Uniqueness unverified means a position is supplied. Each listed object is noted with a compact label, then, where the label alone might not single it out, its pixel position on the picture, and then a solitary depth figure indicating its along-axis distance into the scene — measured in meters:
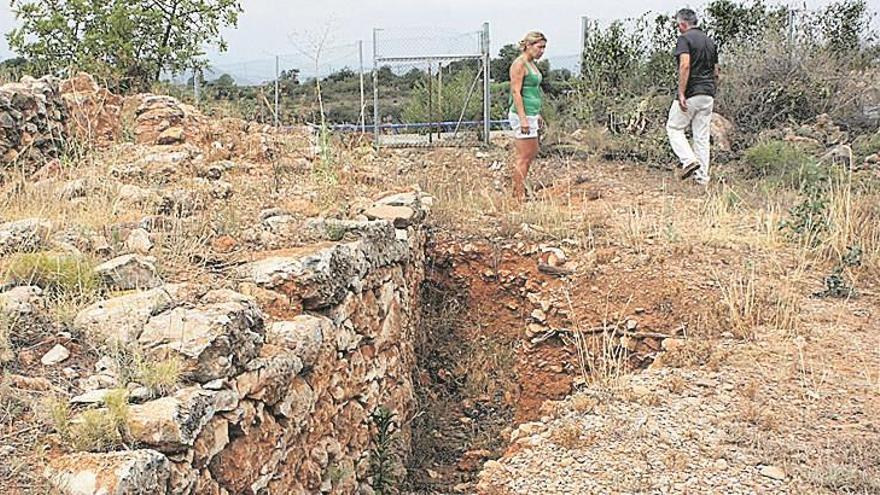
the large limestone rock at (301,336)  4.09
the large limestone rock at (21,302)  3.54
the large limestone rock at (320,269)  4.45
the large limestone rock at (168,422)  2.96
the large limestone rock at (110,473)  2.63
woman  7.79
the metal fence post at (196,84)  9.71
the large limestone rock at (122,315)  3.52
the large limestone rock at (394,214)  6.00
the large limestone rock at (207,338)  3.38
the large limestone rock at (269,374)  3.64
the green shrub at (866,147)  10.42
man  8.51
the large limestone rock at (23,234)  4.21
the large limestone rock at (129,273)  3.99
